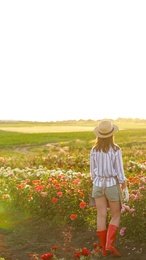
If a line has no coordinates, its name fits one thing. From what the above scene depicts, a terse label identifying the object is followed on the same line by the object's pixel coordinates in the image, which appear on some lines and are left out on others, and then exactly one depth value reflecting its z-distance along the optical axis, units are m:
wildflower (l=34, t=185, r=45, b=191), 8.70
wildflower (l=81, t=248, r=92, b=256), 5.98
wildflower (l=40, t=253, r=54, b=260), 5.68
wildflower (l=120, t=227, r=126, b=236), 6.76
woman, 6.26
